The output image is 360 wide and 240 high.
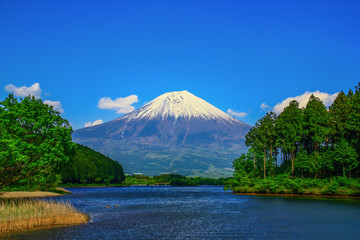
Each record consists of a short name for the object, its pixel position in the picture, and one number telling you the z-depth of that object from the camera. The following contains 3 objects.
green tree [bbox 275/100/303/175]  80.75
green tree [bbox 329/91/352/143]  70.15
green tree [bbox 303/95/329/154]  76.18
